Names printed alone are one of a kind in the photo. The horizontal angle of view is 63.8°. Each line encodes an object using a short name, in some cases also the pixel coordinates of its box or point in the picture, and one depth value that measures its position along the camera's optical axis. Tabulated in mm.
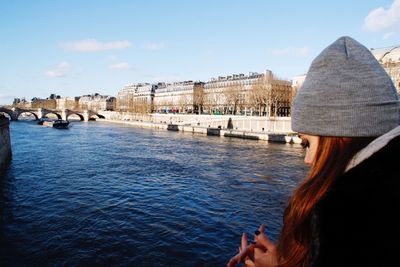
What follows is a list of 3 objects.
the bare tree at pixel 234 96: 73000
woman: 800
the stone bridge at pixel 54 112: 82000
